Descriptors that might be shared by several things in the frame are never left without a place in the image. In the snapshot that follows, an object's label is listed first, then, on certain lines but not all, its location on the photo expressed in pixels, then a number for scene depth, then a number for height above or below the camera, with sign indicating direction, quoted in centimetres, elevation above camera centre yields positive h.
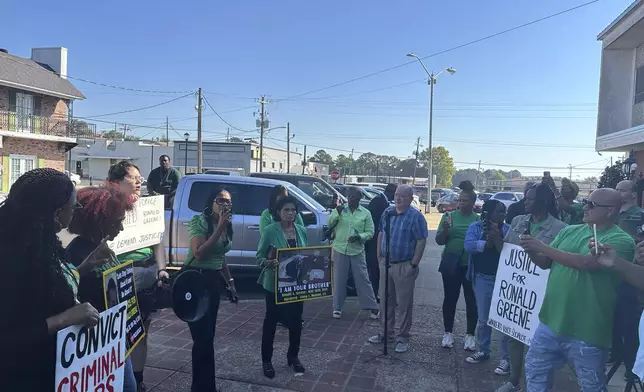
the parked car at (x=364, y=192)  1531 -73
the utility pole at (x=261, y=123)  4531 +495
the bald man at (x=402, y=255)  512 -89
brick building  2673 +323
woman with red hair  282 -37
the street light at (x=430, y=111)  3040 +455
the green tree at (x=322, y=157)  11512 +427
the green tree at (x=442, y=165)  9380 +262
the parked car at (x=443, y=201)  3085 -171
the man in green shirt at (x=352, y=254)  635 -112
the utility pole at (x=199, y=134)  3153 +247
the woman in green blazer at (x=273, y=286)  438 -111
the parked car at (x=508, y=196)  3002 -107
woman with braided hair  182 -50
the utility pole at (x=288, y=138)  6019 +457
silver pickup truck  753 -72
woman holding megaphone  366 -79
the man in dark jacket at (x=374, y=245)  702 -108
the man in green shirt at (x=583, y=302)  289 -78
